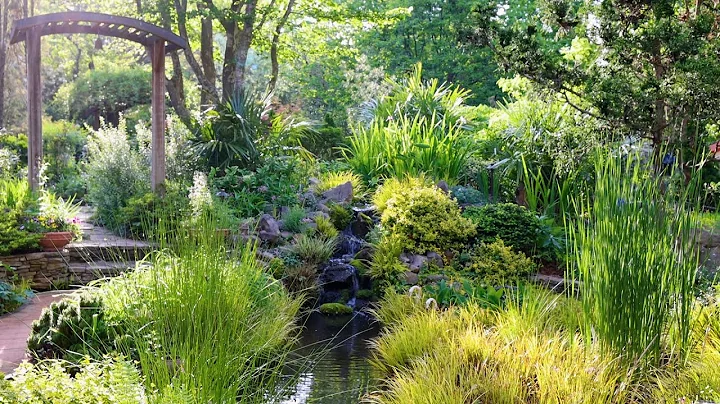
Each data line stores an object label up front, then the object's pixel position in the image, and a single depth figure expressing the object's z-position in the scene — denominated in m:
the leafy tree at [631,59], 5.05
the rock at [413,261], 7.39
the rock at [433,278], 7.17
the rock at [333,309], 6.91
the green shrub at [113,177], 7.98
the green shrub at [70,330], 3.73
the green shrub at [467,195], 9.19
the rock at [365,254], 7.71
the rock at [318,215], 8.36
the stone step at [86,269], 6.35
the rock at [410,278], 7.14
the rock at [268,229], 7.70
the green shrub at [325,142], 12.20
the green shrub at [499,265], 7.05
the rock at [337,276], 7.43
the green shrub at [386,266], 7.16
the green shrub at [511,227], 7.58
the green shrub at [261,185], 8.51
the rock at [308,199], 8.84
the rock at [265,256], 7.14
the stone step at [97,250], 6.49
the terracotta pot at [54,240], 6.39
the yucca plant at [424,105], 11.50
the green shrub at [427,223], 7.68
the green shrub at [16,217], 6.09
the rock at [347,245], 8.09
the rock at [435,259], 7.53
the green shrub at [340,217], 8.58
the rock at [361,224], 8.40
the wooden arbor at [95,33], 7.38
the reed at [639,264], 3.29
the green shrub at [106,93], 19.08
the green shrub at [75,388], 2.59
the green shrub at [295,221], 8.01
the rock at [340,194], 8.99
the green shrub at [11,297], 5.20
